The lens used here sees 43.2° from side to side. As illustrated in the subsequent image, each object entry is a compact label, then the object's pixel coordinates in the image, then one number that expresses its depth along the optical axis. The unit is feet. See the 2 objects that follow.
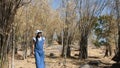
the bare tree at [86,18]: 40.80
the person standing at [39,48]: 15.20
